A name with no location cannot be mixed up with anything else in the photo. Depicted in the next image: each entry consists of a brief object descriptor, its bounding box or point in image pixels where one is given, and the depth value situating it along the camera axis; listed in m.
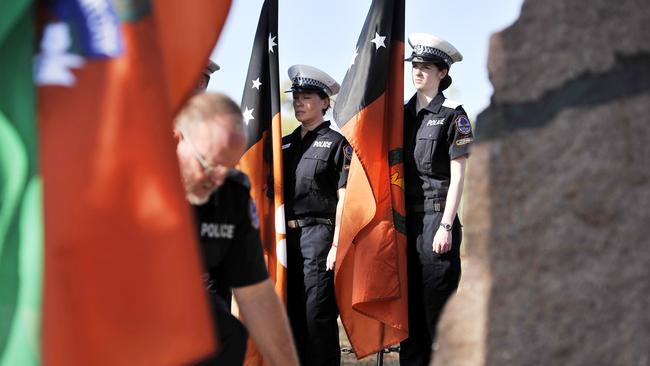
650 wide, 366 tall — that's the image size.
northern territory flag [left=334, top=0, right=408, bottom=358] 5.35
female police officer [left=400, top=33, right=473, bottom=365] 5.21
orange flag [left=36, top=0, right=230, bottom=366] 1.51
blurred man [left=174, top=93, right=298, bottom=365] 2.35
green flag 1.56
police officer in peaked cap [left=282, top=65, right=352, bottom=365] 5.54
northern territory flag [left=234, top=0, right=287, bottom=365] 5.61
